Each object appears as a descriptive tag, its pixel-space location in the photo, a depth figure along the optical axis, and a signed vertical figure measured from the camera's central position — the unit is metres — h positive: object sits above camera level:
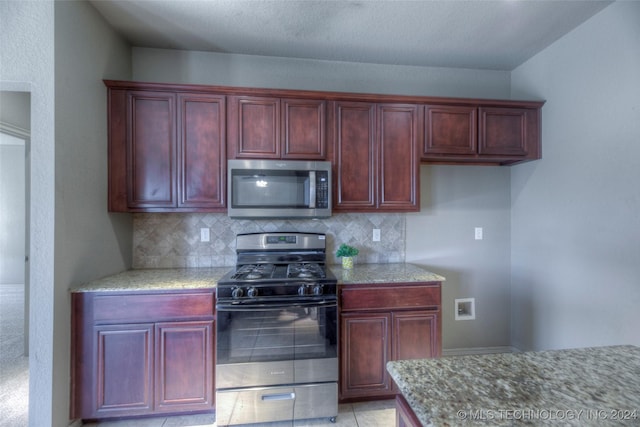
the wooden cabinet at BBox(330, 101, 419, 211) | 2.35 +0.50
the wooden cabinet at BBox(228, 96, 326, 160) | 2.25 +0.71
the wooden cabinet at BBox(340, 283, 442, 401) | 2.03 -0.86
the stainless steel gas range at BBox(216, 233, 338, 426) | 1.85 -0.91
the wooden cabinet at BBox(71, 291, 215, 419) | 1.82 -0.92
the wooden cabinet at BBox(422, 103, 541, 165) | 2.42 +0.72
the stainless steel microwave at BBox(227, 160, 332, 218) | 2.22 +0.21
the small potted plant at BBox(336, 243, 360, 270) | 2.42 -0.34
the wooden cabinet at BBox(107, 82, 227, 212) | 2.15 +0.51
